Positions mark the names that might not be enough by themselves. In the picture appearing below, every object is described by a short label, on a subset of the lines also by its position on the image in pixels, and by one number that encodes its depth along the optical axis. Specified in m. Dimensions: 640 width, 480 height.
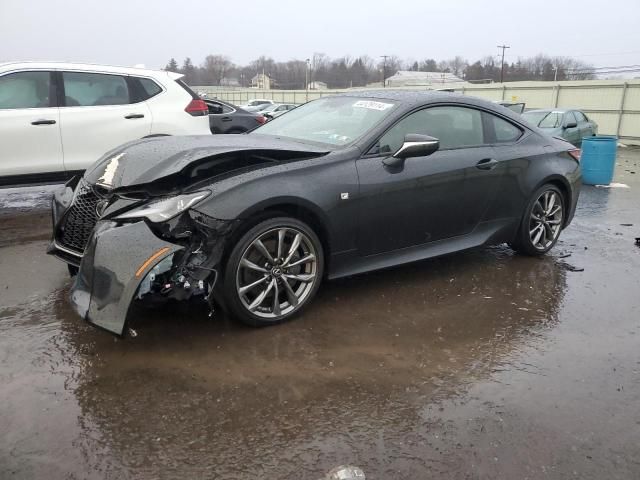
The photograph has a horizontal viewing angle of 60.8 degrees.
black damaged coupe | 3.22
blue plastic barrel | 9.97
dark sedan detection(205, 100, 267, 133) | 10.74
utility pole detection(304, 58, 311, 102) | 78.31
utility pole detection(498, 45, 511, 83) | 69.20
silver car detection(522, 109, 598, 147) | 14.23
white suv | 6.11
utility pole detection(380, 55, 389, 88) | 75.16
